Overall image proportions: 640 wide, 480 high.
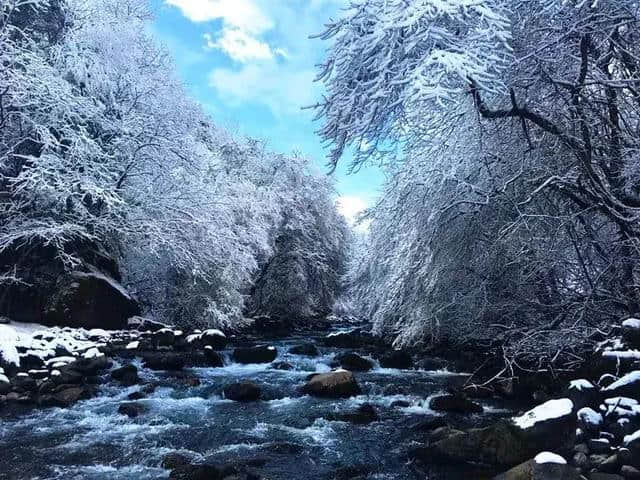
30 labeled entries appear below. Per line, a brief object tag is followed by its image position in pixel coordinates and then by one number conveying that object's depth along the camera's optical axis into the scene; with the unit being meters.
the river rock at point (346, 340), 17.91
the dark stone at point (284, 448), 7.69
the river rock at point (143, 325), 16.44
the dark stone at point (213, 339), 15.58
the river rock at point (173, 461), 6.98
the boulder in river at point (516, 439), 6.58
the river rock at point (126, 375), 11.09
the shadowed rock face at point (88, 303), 14.62
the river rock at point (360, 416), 9.24
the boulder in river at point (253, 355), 14.30
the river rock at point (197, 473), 6.41
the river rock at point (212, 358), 13.72
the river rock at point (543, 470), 5.29
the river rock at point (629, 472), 5.42
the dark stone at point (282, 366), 13.66
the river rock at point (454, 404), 9.59
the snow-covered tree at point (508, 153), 5.60
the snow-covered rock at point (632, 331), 6.98
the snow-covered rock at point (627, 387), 6.44
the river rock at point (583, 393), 6.82
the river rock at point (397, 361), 14.10
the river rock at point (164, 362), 12.67
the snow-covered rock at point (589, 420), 6.34
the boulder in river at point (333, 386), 10.97
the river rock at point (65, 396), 9.49
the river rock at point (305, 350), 15.56
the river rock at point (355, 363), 13.83
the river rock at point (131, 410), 9.20
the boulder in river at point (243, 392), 10.68
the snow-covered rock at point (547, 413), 6.66
